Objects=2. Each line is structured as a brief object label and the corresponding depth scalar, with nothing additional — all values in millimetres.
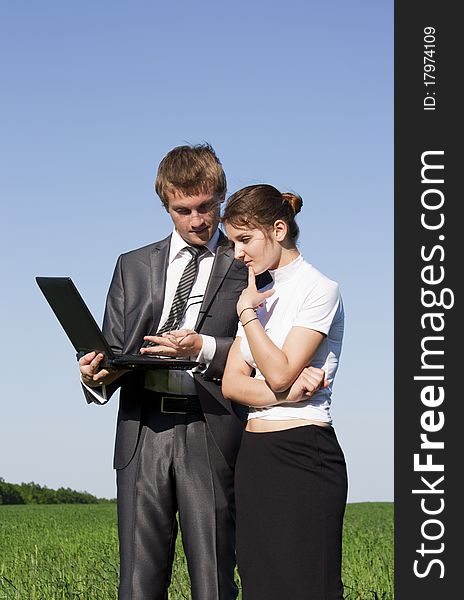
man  5055
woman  4227
